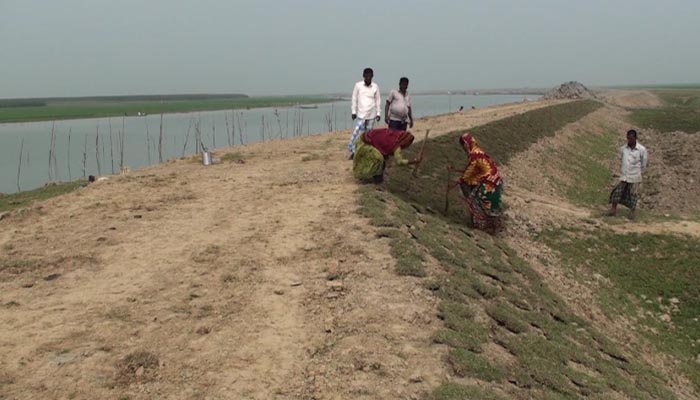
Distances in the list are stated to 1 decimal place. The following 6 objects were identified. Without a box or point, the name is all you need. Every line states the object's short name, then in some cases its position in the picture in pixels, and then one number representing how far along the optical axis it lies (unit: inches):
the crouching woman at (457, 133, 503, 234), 369.4
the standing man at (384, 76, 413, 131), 421.4
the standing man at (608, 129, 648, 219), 447.8
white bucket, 537.6
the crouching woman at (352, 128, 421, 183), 375.6
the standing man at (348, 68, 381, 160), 431.5
